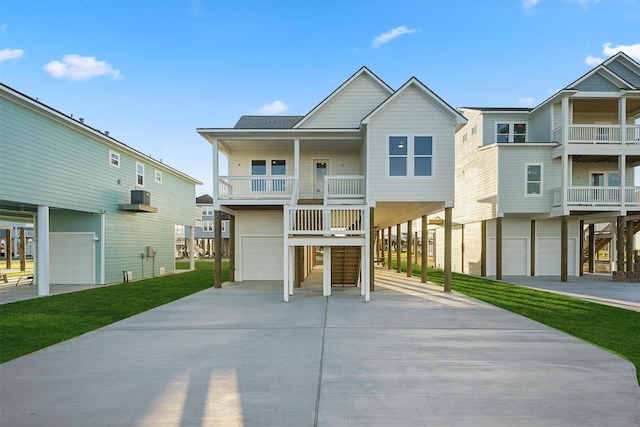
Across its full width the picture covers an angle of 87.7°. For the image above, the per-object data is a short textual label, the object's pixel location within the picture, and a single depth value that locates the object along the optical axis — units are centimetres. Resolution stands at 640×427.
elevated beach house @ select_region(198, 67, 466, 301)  1251
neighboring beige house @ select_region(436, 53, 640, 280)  1758
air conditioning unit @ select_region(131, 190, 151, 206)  1794
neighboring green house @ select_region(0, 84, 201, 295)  1206
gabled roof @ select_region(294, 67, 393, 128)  1585
